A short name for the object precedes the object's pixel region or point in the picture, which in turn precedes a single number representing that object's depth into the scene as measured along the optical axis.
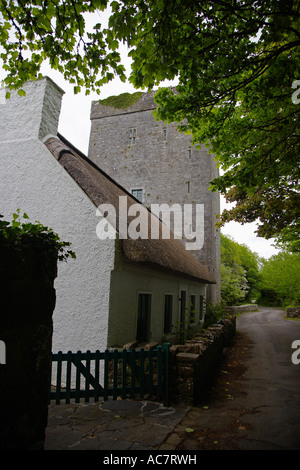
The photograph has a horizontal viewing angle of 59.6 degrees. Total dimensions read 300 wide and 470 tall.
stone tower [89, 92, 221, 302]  18.20
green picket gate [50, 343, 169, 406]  4.66
